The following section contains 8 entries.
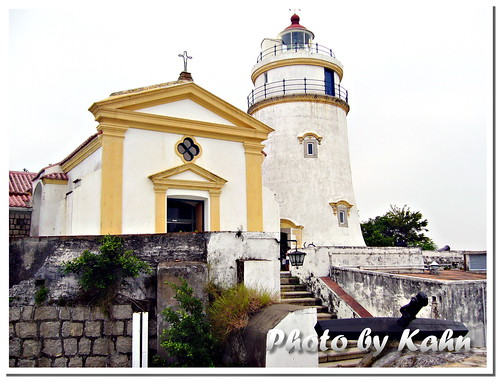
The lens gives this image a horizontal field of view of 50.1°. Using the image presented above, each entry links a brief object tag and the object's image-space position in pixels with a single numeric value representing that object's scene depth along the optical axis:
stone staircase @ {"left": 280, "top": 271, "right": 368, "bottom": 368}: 9.42
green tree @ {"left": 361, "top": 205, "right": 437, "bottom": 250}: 29.00
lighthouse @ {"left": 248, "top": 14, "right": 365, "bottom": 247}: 19.48
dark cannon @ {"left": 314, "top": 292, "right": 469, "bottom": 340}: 8.46
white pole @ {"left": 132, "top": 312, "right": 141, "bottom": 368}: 8.79
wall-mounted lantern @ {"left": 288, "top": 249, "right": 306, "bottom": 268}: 11.59
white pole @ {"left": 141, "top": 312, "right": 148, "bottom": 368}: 8.84
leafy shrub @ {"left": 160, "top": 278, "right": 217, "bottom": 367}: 8.69
